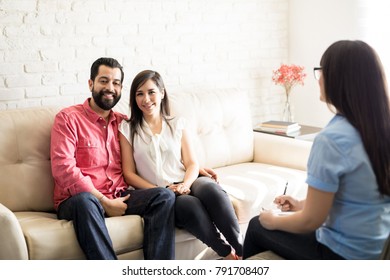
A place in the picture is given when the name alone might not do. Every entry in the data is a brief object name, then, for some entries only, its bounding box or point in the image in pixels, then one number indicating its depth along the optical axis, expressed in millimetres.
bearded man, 2117
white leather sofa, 2072
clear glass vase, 3754
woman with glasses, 1452
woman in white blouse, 2324
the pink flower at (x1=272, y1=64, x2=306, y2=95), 3625
